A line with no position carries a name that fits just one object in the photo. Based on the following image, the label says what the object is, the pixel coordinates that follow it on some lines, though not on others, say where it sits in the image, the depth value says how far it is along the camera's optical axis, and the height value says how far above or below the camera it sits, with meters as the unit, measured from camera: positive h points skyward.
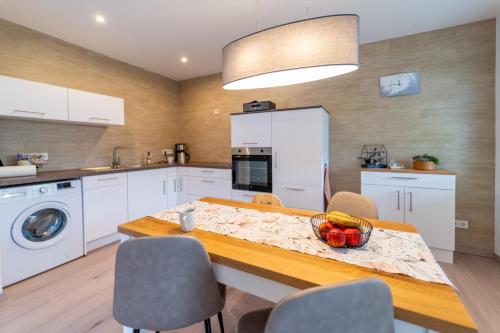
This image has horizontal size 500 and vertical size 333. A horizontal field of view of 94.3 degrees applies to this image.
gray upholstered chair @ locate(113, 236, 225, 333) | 0.87 -0.49
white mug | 1.19 -0.32
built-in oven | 2.98 -0.15
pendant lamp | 1.01 +0.51
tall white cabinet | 2.68 +0.12
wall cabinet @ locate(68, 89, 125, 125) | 2.62 +0.63
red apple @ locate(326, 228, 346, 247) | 0.96 -0.34
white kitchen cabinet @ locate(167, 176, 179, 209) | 3.63 -0.53
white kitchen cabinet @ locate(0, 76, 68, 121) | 2.13 +0.60
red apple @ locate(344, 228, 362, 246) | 0.96 -0.33
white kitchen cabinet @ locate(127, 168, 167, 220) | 3.06 -0.46
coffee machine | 4.27 +0.09
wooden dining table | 0.60 -0.40
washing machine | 1.96 -0.63
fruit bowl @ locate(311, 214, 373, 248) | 0.96 -0.33
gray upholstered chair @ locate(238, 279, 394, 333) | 0.53 -0.36
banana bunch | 1.00 -0.28
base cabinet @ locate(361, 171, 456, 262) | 2.28 -0.47
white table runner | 0.84 -0.38
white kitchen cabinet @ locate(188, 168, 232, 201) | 3.35 -0.36
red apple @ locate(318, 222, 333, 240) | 1.04 -0.32
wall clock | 2.71 +0.86
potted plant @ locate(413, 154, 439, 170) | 2.42 -0.06
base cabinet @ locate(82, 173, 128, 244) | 2.54 -0.52
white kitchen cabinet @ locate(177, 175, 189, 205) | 3.74 -0.49
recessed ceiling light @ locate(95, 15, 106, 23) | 2.33 +1.44
